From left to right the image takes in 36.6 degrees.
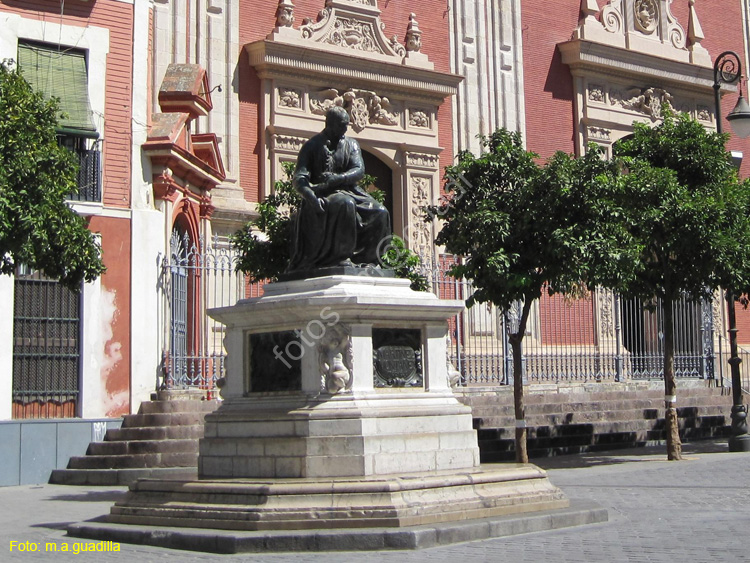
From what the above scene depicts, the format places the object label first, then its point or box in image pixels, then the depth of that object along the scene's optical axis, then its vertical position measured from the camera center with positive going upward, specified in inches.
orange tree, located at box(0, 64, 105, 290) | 423.8 +79.2
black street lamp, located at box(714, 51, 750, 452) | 708.0 +20.2
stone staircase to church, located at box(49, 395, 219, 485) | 562.6 -22.8
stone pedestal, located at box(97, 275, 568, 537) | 330.6 -10.2
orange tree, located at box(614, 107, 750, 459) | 619.2 +96.2
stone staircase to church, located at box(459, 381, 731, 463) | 701.3 -15.8
